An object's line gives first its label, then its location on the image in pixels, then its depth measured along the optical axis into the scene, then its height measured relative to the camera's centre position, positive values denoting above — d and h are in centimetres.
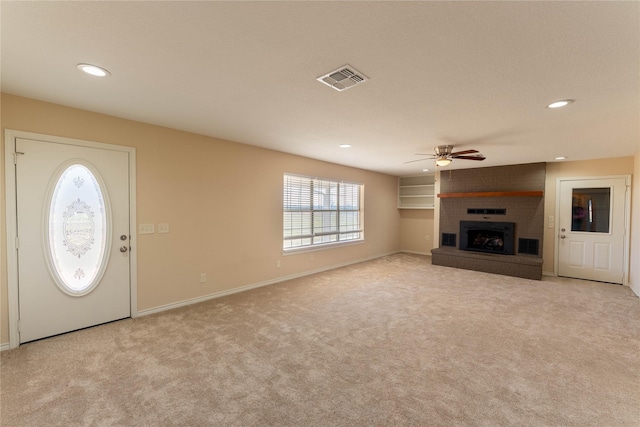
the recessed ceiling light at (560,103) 257 +107
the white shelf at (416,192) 805 +56
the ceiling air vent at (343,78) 207 +108
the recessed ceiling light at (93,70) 206 +109
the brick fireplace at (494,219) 589 -21
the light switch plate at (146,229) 345 -28
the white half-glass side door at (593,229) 516 -36
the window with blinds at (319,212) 542 -7
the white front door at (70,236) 274 -33
